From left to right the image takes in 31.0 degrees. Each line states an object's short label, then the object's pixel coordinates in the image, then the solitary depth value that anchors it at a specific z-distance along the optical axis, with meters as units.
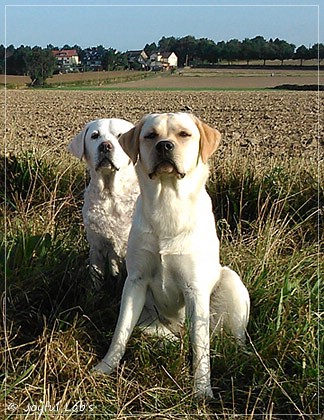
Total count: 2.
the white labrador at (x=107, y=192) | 4.28
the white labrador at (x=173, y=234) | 3.13
